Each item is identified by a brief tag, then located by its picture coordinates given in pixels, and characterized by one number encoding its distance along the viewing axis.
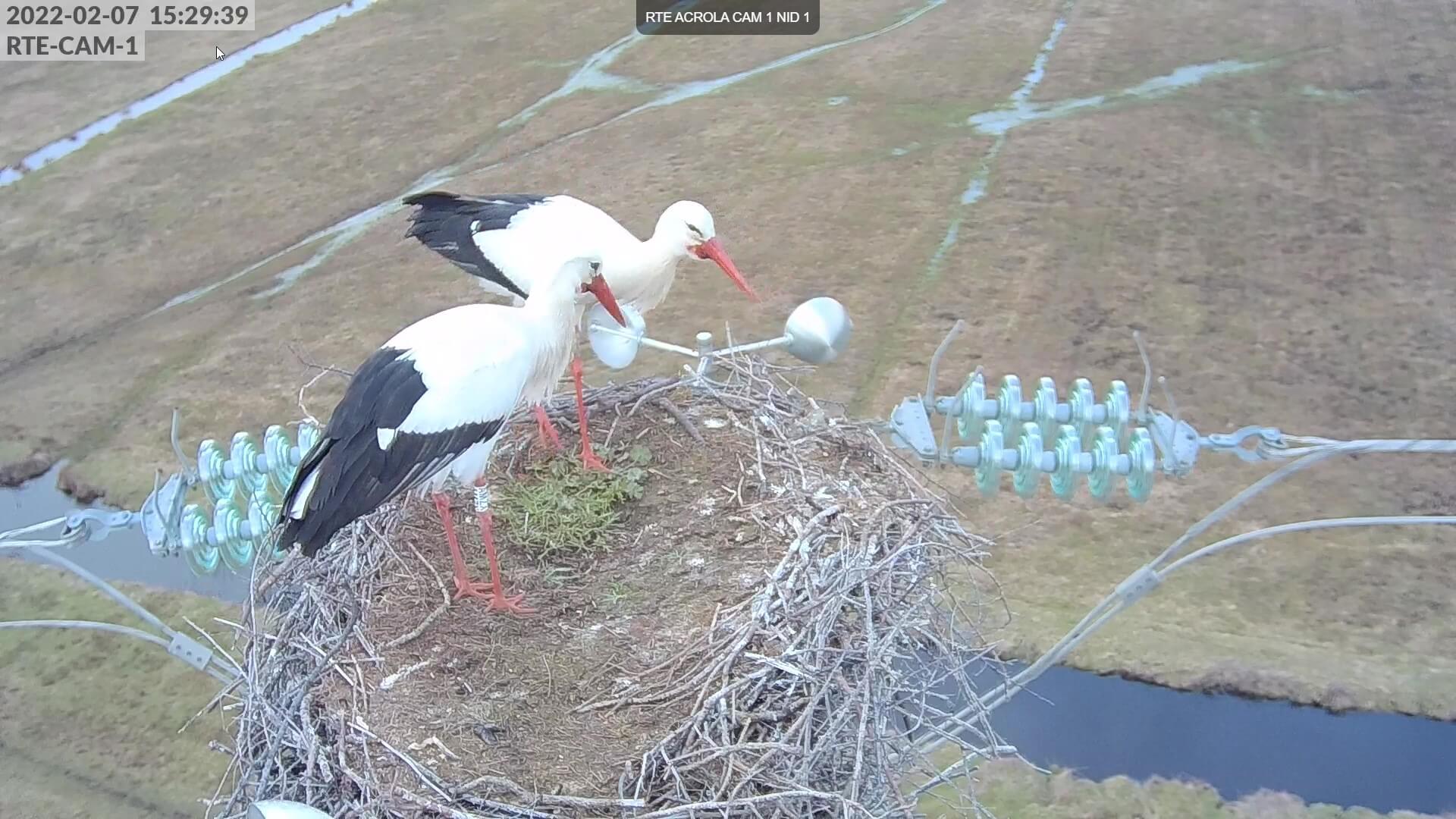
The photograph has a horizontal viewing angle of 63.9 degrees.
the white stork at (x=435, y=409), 3.12
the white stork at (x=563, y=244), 4.34
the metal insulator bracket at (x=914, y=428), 3.09
